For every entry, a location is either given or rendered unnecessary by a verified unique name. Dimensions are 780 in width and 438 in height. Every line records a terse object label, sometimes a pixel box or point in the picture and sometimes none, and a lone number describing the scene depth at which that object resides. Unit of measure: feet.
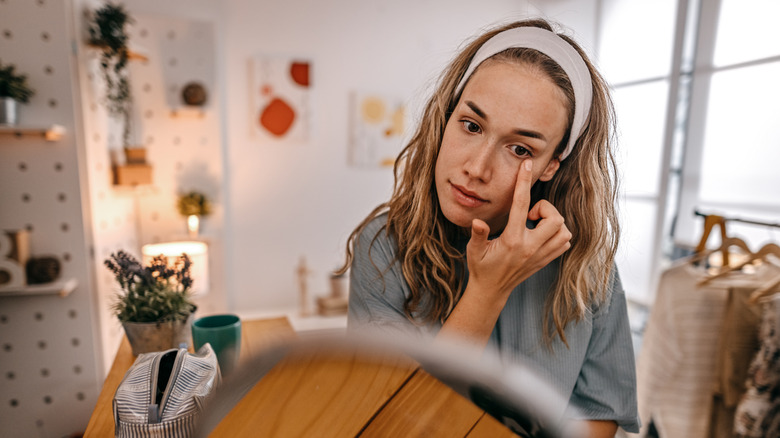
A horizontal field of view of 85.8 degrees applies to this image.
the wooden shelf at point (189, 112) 7.14
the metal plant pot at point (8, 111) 4.13
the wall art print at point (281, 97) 8.68
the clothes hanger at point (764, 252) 3.76
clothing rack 3.67
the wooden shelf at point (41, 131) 4.30
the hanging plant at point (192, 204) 7.31
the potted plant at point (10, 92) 4.16
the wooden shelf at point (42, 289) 4.39
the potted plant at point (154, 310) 2.38
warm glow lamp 5.06
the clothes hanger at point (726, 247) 3.98
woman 1.35
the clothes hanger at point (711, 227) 4.22
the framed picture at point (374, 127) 9.36
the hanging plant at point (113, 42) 5.24
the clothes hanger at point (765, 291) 3.74
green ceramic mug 2.38
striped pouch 1.24
